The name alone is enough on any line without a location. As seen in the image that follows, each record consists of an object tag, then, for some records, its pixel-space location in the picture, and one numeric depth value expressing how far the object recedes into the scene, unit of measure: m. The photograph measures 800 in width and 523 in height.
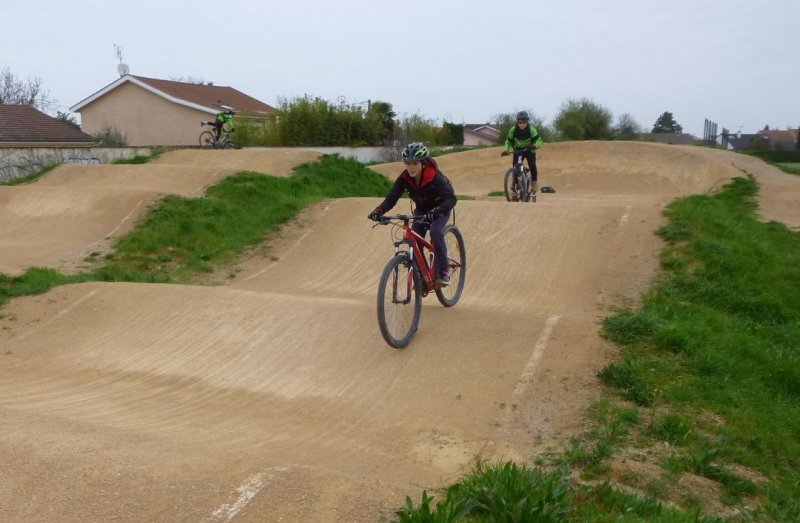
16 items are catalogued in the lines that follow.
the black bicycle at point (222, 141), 22.69
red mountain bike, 6.23
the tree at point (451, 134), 41.89
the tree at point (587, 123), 38.53
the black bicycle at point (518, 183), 13.05
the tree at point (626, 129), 40.81
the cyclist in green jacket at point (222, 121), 22.38
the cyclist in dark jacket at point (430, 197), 6.75
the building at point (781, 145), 48.53
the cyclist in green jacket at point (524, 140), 12.67
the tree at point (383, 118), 32.09
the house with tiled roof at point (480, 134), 67.85
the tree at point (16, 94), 57.72
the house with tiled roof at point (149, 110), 34.56
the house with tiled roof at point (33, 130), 26.89
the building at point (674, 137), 52.83
